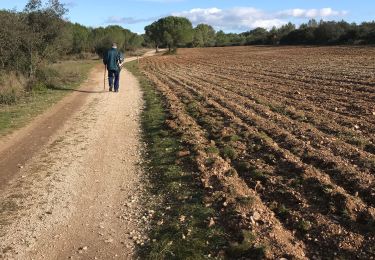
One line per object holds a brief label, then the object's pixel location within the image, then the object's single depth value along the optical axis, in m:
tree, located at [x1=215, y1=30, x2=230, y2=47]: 115.26
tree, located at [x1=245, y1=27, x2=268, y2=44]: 99.49
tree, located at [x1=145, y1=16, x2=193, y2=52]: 98.94
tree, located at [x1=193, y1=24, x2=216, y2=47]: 117.69
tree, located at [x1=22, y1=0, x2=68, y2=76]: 22.66
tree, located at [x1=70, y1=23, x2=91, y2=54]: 74.75
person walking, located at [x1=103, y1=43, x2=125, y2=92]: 20.12
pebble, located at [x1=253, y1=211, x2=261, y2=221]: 6.12
